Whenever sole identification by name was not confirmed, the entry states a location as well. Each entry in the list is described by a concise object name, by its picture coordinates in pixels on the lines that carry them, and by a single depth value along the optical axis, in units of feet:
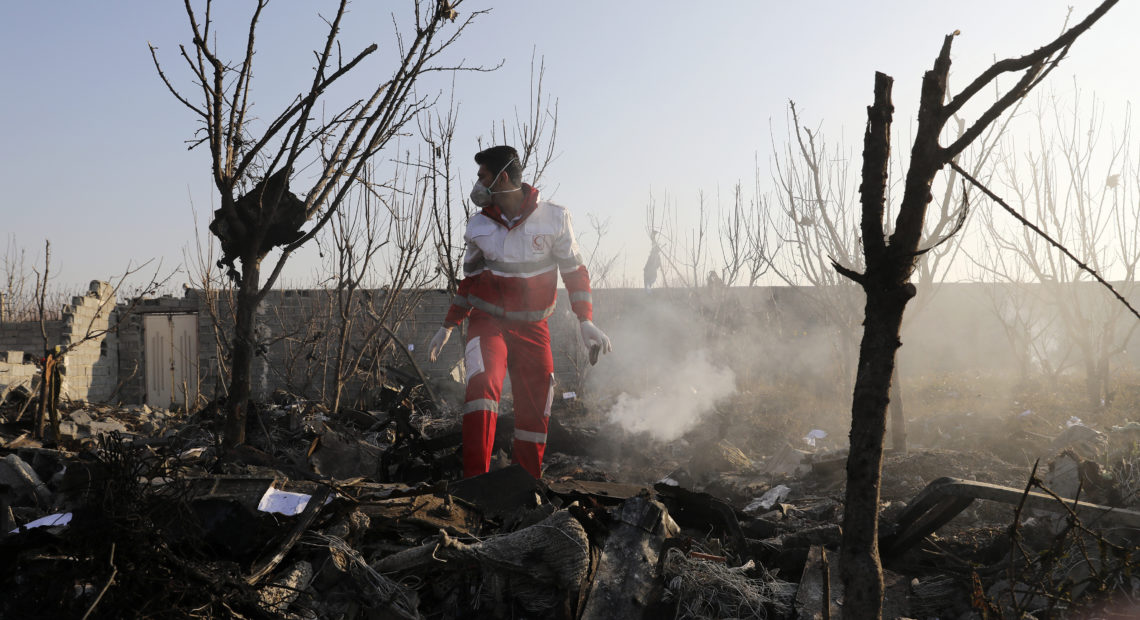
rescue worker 12.34
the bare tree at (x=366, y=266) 18.98
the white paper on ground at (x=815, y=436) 26.32
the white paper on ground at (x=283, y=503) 7.91
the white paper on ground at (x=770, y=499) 12.97
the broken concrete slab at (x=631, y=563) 7.07
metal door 46.91
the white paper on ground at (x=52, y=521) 7.37
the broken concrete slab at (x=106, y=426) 18.37
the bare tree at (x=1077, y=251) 31.12
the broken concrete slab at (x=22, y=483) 9.58
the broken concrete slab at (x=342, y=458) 13.32
